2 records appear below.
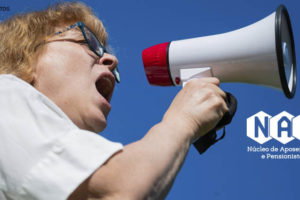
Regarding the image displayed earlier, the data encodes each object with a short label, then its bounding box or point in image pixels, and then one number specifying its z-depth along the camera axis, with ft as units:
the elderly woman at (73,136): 6.78
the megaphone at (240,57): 8.42
